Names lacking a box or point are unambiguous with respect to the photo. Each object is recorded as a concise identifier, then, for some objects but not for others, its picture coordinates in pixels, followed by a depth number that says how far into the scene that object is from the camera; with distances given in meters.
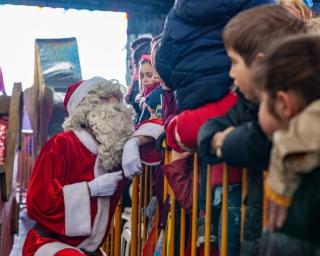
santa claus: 2.52
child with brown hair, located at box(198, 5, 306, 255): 1.38
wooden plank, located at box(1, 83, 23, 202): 2.57
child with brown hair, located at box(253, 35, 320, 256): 1.13
